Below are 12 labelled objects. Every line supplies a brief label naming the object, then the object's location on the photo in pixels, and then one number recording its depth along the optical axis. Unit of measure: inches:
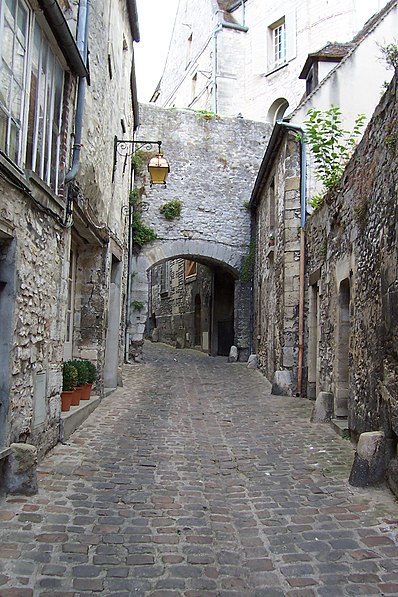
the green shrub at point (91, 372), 280.5
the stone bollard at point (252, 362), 538.0
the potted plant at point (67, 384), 231.8
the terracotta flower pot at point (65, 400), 230.5
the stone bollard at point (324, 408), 259.4
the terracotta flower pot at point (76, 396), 250.0
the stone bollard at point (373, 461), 154.4
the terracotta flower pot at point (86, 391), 277.1
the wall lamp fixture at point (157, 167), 345.7
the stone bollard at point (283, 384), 356.2
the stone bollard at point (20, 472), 144.4
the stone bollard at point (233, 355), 612.7
